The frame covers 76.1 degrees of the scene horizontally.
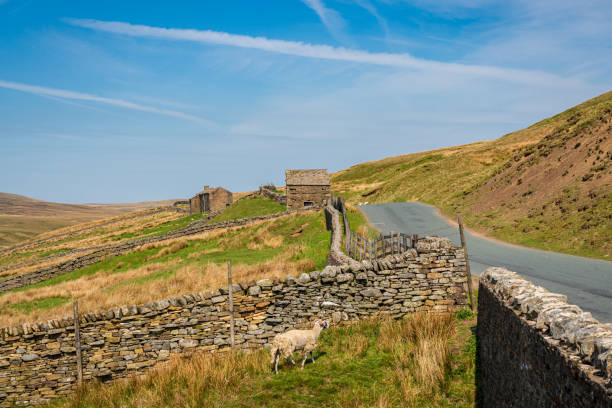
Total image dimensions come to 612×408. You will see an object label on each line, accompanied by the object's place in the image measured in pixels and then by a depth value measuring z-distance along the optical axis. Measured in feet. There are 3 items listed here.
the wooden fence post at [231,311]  39.47
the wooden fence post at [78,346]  39.34
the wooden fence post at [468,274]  37.88
